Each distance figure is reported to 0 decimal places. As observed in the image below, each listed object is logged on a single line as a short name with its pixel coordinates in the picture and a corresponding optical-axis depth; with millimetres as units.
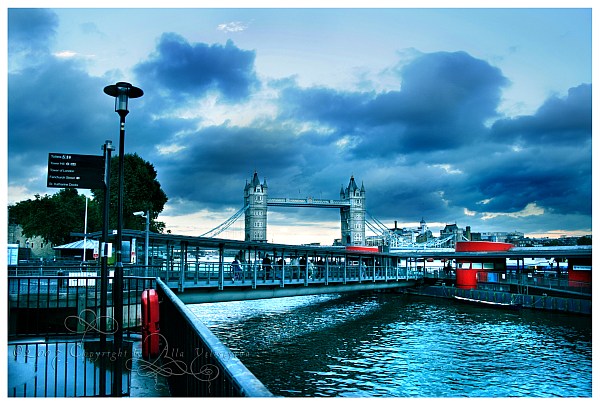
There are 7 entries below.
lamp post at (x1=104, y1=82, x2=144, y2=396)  6676
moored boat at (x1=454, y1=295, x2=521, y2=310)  32156
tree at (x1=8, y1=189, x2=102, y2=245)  44500
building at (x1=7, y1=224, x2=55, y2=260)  57125
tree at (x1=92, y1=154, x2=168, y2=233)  41953
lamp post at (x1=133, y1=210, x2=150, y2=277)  18906
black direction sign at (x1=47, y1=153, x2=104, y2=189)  7449
